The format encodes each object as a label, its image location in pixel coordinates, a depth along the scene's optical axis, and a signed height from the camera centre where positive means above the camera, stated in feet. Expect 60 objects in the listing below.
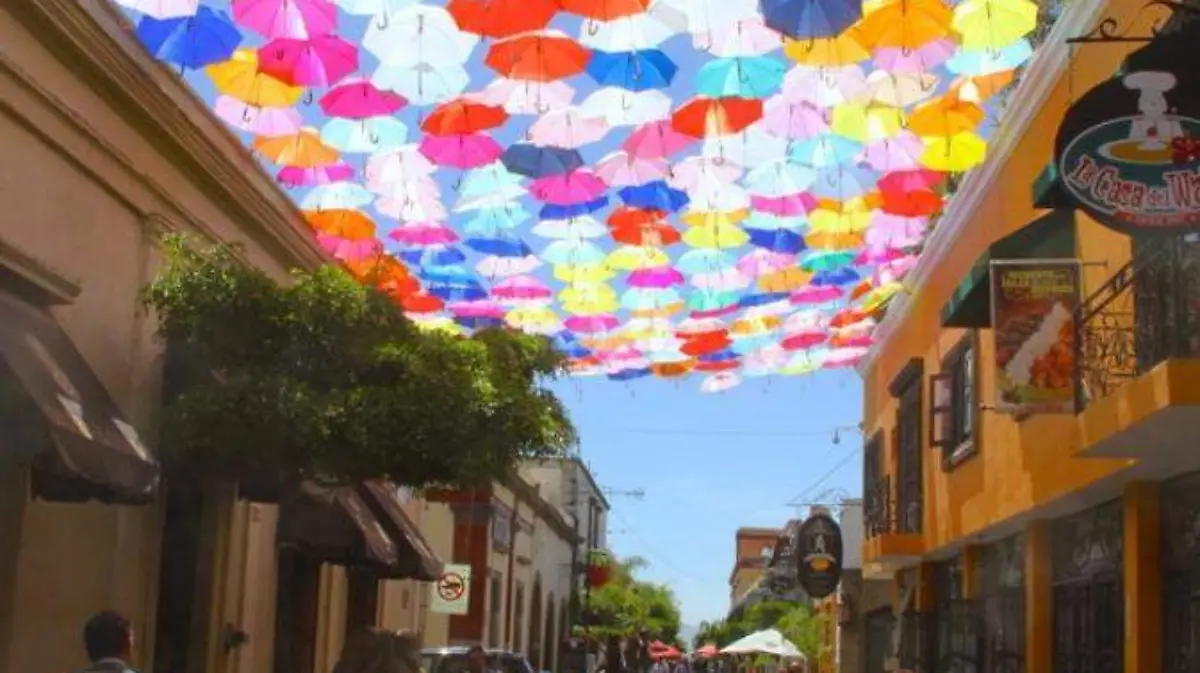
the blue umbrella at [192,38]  34.63 +12.57
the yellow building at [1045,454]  31.53 +4.24
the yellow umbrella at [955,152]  40.09 +12.31
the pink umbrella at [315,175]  43.51 +11.94
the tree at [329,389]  31.99 +4.35
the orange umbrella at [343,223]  46.32 +11.32
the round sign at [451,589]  76.18 +0.30
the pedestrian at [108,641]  20.01 -0.82
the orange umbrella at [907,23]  33.94 +13.30
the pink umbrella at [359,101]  38.52 +12.52
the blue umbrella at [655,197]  43.57 +11.78
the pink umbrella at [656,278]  50.80 +10.97
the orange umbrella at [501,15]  33.73 +13.01
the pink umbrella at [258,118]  39.32 +12.31
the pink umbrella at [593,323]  55.16 +10.11
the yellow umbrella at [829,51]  35.60 +13.28
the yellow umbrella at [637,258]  49.21 +11.26
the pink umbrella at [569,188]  43.42 +11.89
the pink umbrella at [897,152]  40.86 +12.49
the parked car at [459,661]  55.36 -2.43
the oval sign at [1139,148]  26.11 +8.33
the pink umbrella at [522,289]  51.98 +10.66
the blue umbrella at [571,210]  44.78 +11.56
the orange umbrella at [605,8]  33.53 +13.14
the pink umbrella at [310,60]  35.99 +12.71
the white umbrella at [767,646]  123.24 -3.14
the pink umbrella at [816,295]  53.01 +11.11
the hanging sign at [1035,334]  36.91 +7.04
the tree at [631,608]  231.50 -0.96
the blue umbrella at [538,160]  41.19 +11.95
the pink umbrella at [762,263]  50.39 +11.55
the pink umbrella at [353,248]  49.93 +11.33
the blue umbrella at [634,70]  36.42 +12.98
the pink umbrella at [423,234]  47.29 +11.24
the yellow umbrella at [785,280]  51.60 +11.25
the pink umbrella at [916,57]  35.42 +13.12
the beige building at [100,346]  28.40 +4.99
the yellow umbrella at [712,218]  45.75 +11.75
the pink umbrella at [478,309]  54.85 +10.41
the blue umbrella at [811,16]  32.55 +12.81
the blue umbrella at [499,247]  48.37 +11.21
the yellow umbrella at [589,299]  52.08 +10.47
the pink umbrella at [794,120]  39.63 +12.84
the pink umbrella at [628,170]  42.16 +12.10
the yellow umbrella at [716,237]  46.75 +11.42
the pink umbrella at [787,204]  44.45 +11.87
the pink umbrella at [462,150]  40.73 +12.04
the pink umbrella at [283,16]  34.37 +13.02
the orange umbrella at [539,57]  35.65 +12.83
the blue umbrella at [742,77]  37.09 +13.05
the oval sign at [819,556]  79.30 +2.87
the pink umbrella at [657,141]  40.29 +12.35
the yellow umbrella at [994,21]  34.19 +13.51
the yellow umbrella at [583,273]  49.98 +10.86
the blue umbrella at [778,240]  46.83 +11.45
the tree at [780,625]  140.77 -2.07
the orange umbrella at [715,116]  38.68 +12.60
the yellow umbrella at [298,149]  41.55 +12.07
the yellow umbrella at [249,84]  37.81 +12.69
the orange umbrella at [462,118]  39.17 +12.40
